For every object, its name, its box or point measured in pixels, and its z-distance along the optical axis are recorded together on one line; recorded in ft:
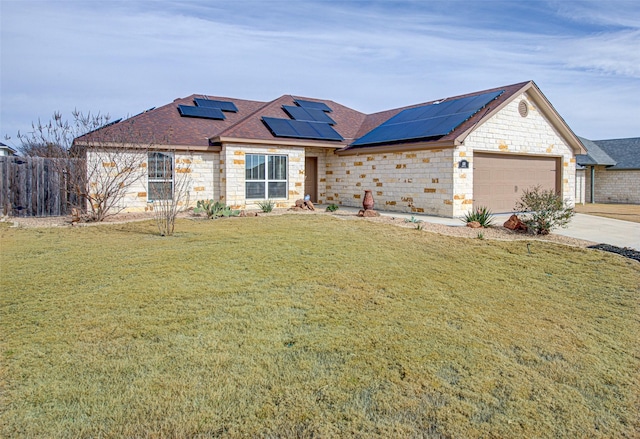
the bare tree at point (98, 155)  44.65
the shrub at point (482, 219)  39.37
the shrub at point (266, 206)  49.85
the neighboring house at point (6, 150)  80.47
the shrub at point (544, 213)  35.73
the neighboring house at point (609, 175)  87.30
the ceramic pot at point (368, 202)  46.57
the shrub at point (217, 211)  45.06
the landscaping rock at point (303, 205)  54.29
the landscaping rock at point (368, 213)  45.62
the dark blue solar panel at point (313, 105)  71.36
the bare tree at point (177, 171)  51.37
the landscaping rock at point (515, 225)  37.15
